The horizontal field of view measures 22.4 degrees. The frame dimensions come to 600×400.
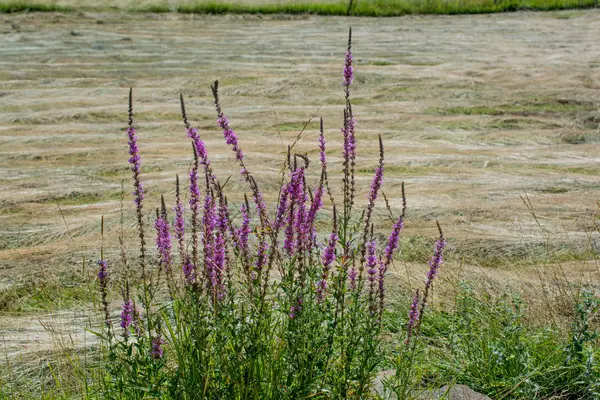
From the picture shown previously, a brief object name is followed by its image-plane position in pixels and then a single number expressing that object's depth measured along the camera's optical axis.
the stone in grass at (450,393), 5.47
